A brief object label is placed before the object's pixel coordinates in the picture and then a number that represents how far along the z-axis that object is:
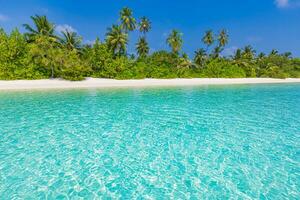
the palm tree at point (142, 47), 55.62
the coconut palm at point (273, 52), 67.12
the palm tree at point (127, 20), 48.22
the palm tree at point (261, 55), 64.82
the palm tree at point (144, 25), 55.16
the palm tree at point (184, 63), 50.19
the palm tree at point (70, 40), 40.16
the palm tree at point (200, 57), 55.60
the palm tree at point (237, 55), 59.66
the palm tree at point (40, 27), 37.19
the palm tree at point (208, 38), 59.73
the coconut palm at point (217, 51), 60.66
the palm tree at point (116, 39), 43.81
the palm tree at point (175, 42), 53.62
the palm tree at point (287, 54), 67.39
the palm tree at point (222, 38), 60.44
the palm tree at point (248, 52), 60.47
